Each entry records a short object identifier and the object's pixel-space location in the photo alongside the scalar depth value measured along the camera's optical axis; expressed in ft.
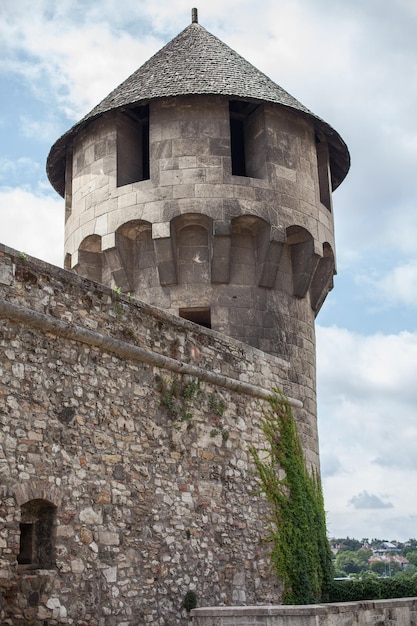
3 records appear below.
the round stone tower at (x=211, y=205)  46.47
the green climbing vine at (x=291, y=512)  40.27
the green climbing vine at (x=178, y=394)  34.91
